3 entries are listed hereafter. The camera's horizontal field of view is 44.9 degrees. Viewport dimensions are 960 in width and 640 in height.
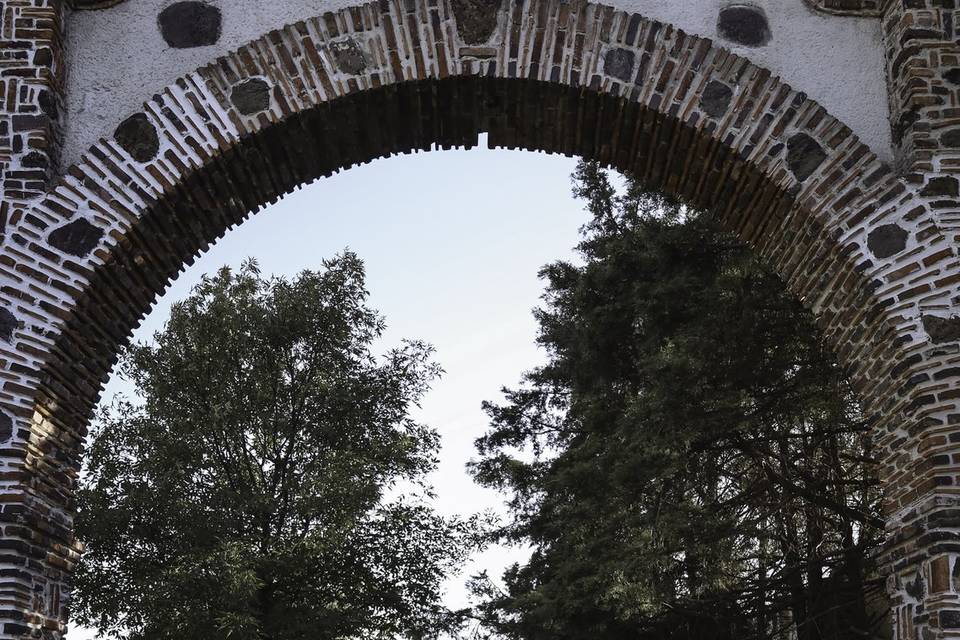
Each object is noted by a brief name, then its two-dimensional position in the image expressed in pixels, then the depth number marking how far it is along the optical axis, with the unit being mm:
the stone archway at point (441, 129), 4969
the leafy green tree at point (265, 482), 13148
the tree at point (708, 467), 11250
